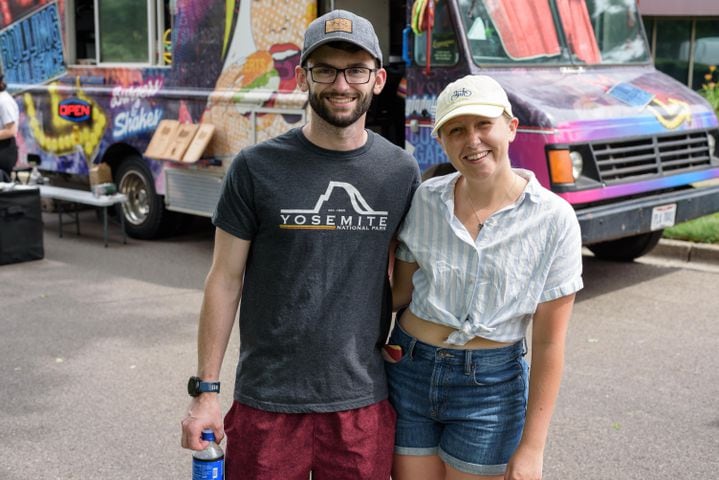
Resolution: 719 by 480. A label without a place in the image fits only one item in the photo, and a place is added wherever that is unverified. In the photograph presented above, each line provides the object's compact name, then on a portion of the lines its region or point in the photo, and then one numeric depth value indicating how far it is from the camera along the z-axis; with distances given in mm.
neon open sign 10328
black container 8695
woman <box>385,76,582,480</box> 2547
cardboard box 10031
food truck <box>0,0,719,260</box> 7055
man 2621
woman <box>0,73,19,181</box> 9375
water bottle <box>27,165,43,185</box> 10711
